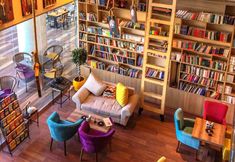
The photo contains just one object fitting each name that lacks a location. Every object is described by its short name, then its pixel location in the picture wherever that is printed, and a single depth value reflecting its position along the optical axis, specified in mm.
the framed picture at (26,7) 5444
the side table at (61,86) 6331
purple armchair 4635
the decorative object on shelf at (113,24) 5494
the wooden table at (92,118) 5129
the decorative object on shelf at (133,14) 5128
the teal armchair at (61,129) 4789
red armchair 5292
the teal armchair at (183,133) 4917
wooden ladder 5269
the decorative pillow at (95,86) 5990
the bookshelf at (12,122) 4797
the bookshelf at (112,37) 6099
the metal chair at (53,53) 6857
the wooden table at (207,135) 4706
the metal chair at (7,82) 5807
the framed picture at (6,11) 4953
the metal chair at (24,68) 6385
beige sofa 5568
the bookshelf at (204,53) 5422
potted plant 6284
